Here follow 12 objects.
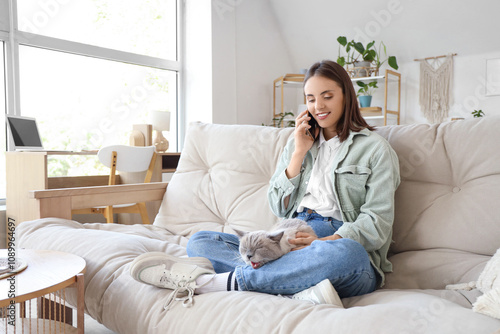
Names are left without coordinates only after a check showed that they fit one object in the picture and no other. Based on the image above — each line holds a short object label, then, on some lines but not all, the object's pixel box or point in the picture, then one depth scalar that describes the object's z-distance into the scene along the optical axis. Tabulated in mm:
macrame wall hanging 4238
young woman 1049
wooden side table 926
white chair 2879
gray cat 1113
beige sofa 877
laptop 2785
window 3223
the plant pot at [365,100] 4368
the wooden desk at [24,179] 2648
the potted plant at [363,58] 4160
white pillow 828
